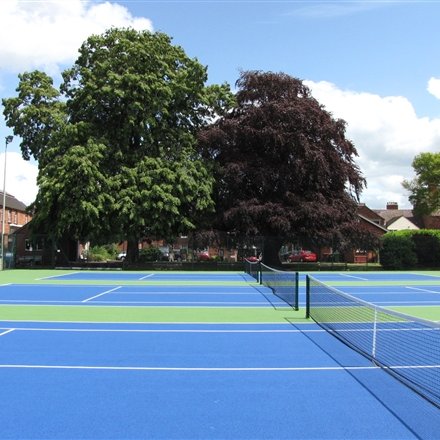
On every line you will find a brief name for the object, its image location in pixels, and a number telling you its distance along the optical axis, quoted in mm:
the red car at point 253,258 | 38506
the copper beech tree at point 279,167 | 38219
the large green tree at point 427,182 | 68562
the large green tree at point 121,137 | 35938
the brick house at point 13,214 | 67412
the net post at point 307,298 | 13211
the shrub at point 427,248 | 41781
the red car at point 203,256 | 38469
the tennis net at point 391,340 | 7094
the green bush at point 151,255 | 42969
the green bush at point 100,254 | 53094
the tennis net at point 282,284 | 16534
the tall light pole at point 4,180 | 36375
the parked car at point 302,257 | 49844
